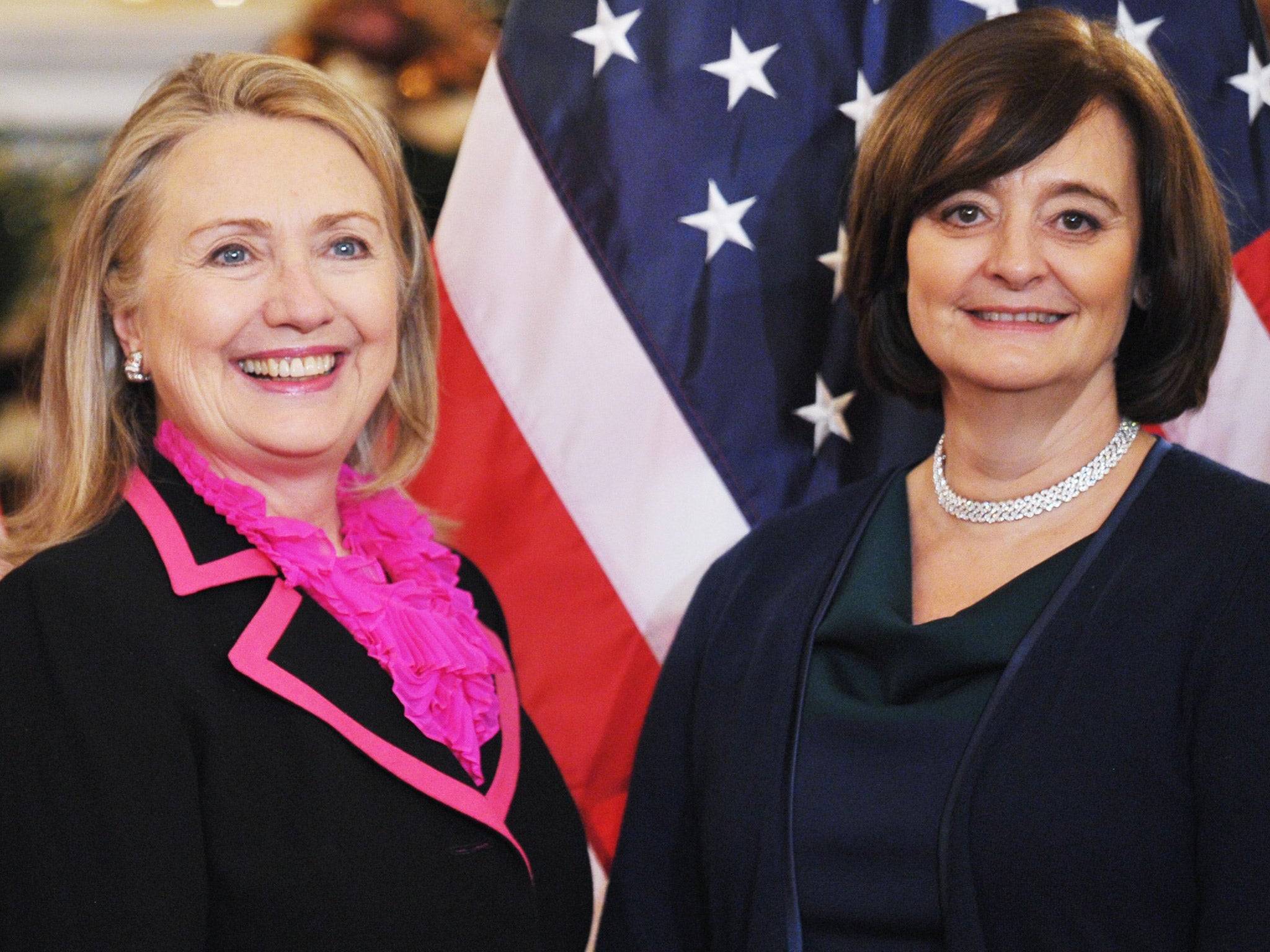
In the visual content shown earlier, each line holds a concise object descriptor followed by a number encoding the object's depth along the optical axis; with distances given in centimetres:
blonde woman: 166
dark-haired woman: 171
